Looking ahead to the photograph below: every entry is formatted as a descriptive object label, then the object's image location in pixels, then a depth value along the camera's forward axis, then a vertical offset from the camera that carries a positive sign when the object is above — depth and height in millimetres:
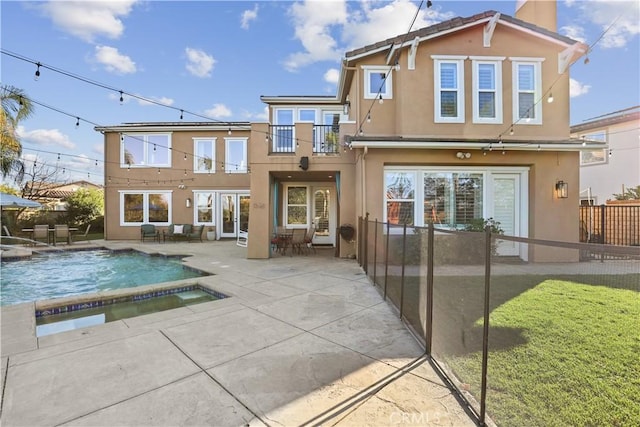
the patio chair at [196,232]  15781 -1017
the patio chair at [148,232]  15672 -1021
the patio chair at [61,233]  13805 -973
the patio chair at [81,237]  16403 -1414
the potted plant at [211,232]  16422 -1056
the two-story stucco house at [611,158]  15383 +2998
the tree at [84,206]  19141 +349
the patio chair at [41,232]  13832 -930
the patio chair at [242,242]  13036 -1370
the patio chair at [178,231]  15680 -958
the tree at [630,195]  13612 +920
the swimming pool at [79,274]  6996 -1765
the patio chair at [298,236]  10844 -820
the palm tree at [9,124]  12727 +3757
